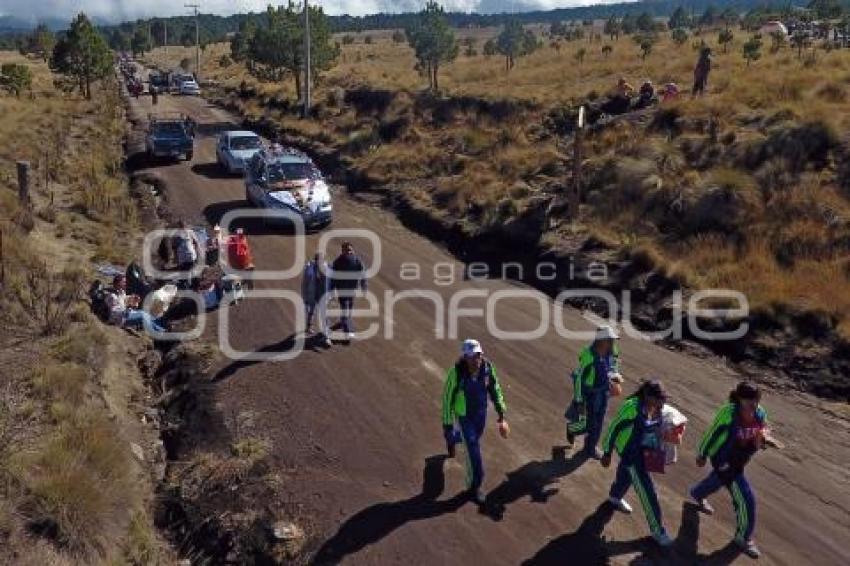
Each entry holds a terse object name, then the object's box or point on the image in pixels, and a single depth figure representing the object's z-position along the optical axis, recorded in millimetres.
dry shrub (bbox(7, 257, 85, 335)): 12523
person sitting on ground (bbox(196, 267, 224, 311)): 14867
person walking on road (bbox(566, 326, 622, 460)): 8828
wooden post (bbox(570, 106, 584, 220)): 19531
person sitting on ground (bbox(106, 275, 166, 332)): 13570
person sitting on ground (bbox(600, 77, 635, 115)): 27938
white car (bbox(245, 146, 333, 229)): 20500
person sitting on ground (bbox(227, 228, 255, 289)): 16828
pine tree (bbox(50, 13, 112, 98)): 48125
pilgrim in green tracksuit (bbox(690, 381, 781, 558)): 7629
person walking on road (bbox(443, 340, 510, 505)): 8205
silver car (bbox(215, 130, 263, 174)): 27531
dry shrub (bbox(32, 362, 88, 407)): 9914
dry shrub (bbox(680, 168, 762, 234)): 17562
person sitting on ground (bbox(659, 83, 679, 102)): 26978
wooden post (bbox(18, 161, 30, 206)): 17845
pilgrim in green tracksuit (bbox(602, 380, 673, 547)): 7695
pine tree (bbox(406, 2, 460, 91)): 45531
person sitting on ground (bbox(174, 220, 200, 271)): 16328
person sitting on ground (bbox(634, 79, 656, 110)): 27594
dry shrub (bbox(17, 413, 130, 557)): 7273
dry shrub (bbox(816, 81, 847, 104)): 22141
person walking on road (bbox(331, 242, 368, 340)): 12906
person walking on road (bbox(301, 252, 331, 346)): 13031
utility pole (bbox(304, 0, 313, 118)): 39250
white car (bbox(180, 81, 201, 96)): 65375
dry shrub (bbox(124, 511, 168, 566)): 7629
